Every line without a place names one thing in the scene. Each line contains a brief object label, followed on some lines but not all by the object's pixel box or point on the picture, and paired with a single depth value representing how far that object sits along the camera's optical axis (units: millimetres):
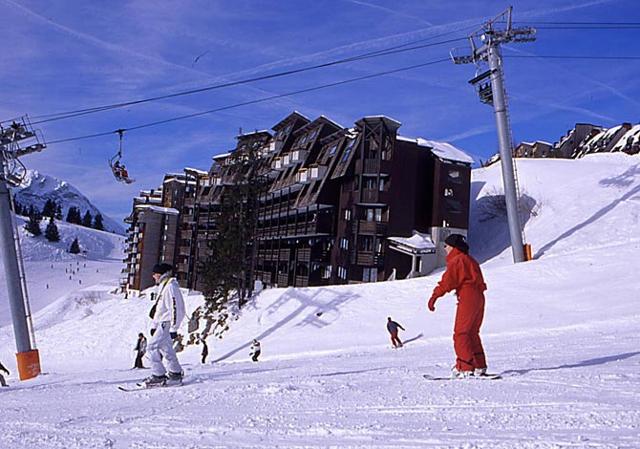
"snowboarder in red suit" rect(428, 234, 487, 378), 7863
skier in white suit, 8703
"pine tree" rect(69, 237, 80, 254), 146250
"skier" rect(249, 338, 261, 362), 24141
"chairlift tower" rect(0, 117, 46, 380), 20750
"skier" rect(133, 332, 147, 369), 21566
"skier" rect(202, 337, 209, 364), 28981
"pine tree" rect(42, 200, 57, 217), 187750
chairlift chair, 29327
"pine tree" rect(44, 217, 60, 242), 149750
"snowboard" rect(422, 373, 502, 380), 7864
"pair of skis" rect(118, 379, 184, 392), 8665
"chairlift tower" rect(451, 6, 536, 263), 35188
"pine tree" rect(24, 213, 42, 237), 150875
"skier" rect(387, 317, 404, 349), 22222
